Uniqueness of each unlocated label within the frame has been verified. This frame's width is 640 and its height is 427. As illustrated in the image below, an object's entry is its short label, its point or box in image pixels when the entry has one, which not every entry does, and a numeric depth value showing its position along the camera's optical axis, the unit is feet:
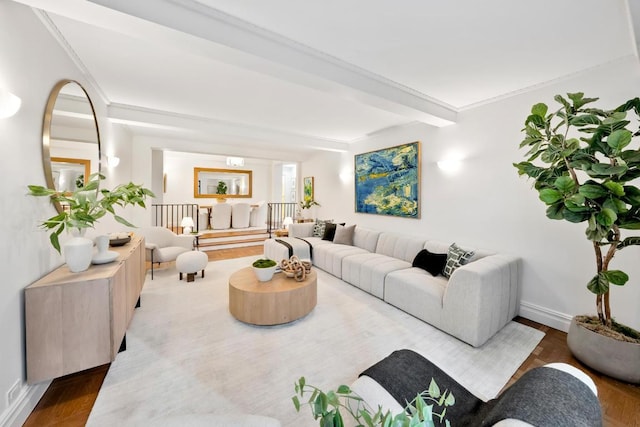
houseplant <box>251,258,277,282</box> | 9.89
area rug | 5.76
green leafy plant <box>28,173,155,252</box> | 5.56
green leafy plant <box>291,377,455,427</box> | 1.90
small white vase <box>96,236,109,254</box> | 7.26
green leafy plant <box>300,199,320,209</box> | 22.49
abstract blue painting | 14.10
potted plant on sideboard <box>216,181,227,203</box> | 31.30
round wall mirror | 6.59
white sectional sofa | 8.04
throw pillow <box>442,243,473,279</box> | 9.84
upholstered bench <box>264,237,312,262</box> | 15.76
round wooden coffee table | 8.89
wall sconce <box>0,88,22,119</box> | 4.51
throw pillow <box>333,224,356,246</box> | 16.40
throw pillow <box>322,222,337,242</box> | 17.31
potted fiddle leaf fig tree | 6.07
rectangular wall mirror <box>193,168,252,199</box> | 30.63
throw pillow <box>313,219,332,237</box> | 18.49
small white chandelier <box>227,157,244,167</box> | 27.32
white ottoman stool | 13.00
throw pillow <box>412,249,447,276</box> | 10.76
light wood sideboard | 5.54
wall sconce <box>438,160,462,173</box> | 11.98
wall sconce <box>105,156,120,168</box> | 11.74
